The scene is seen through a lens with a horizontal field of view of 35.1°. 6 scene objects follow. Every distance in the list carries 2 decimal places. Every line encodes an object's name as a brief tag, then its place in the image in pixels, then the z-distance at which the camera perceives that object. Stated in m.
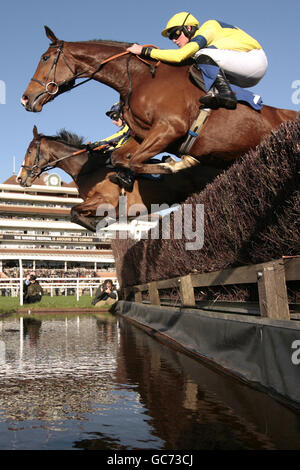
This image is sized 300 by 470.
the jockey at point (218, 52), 5.30
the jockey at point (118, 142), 6.49
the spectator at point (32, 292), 17.03
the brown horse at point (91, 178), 6.84
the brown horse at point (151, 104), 5.36
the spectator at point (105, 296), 16.07
